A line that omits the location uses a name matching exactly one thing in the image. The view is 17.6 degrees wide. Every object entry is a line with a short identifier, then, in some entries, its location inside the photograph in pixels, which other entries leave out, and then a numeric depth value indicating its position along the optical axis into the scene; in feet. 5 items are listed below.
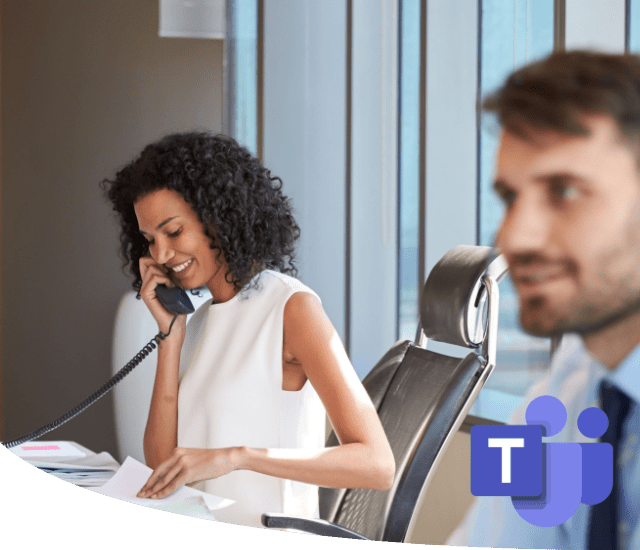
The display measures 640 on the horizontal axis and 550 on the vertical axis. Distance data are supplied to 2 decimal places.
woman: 10.42
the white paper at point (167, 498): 10.32
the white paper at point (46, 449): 10.73
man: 9.44
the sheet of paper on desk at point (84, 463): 10.71
